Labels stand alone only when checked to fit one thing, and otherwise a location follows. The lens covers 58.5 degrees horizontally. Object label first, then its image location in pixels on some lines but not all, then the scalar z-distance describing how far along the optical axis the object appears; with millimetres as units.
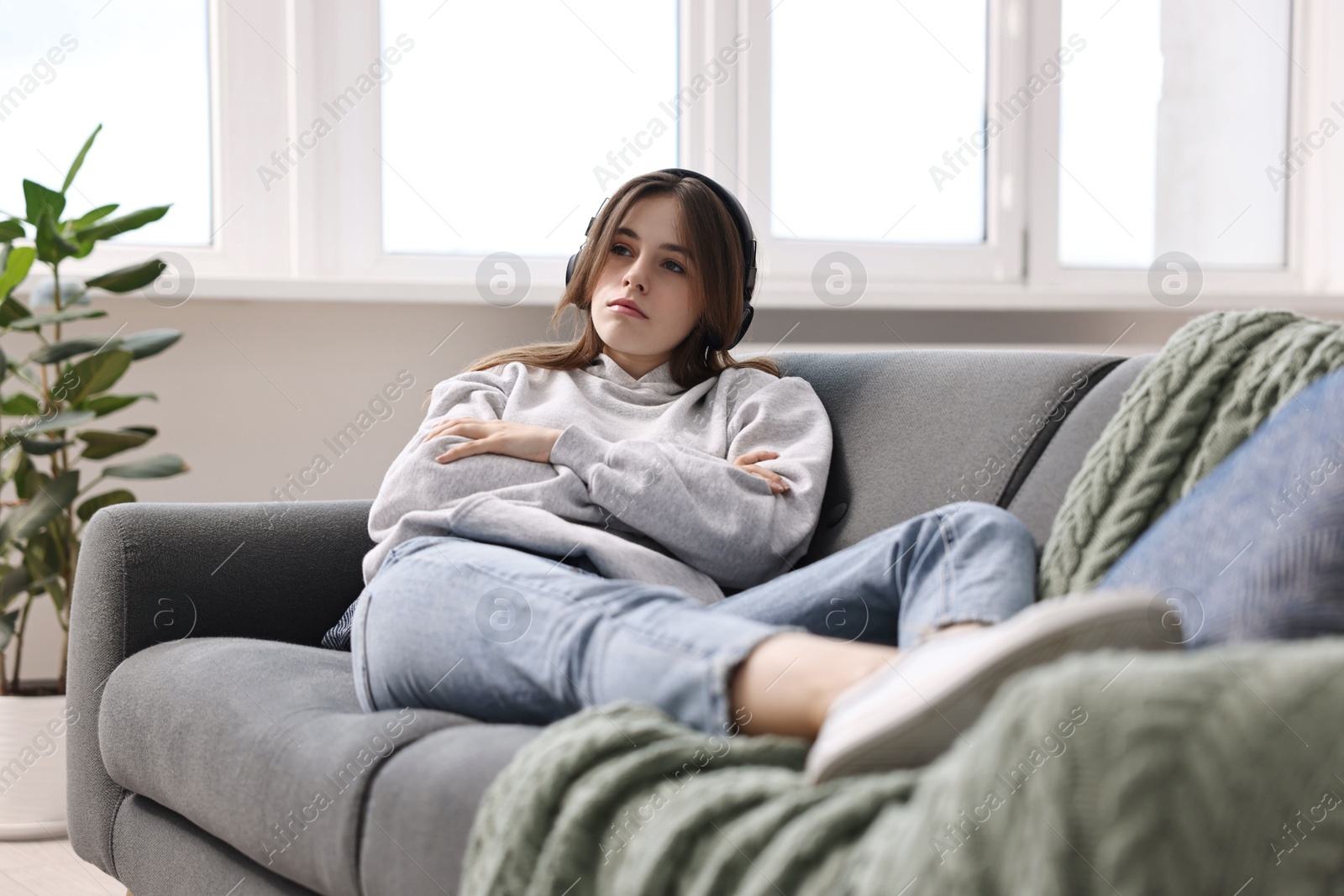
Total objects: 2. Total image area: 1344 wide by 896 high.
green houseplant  1886
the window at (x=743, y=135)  2438
